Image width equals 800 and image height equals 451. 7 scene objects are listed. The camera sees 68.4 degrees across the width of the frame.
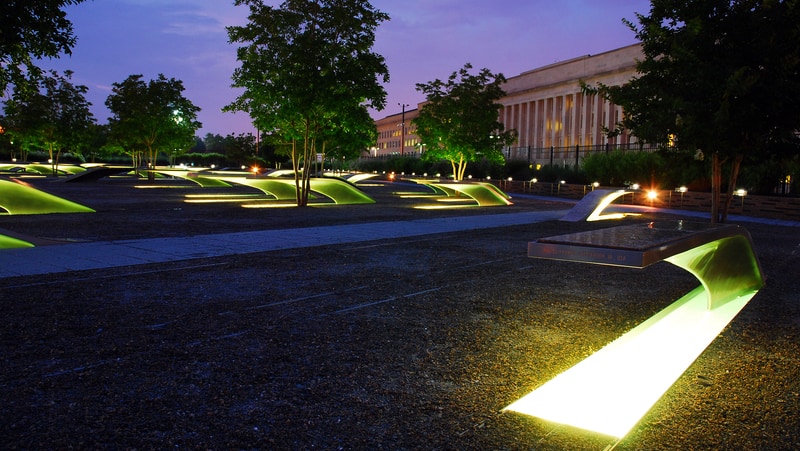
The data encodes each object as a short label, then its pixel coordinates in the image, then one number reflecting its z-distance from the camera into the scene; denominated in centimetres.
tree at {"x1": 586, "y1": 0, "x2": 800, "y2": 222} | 1066
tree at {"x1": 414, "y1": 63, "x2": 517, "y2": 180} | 3186
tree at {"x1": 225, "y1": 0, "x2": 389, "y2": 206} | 2017
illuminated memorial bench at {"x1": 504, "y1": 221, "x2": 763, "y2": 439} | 393
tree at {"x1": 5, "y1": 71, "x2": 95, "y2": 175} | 4022
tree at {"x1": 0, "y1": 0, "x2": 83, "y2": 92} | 934
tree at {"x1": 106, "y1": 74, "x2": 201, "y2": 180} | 4206
